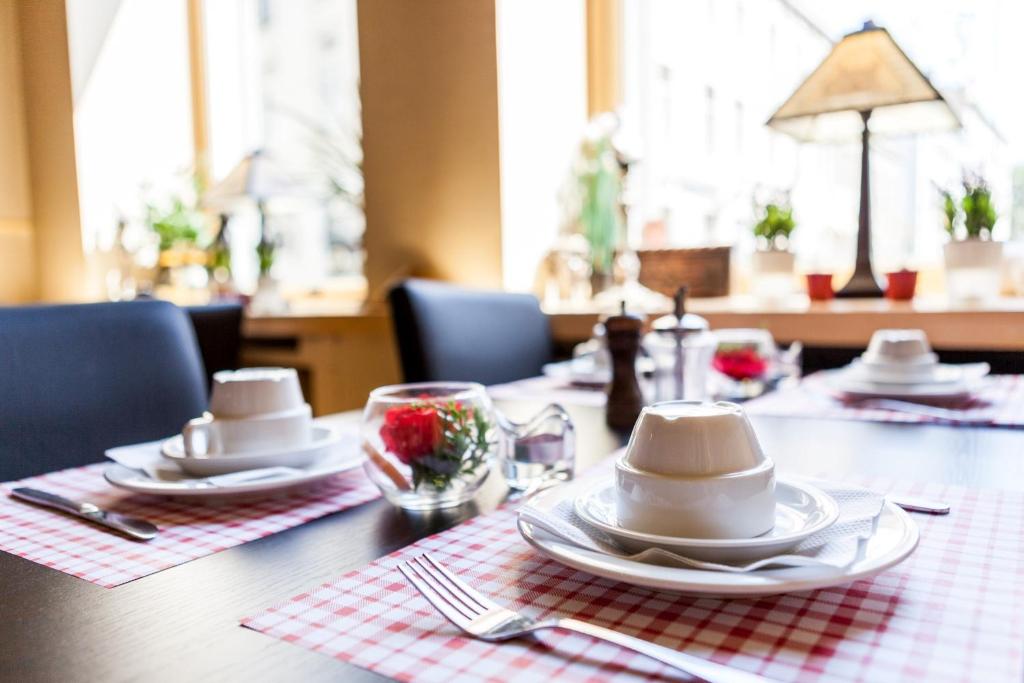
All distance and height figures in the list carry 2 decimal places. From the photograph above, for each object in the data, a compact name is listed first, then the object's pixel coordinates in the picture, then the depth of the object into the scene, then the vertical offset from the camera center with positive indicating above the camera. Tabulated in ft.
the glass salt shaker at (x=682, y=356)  4.20 -0.51
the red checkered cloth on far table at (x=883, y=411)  3.74 -0.75
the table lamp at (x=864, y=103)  6.38 +1.19
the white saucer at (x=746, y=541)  1.68 -0.59
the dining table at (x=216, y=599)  1.45 -0.69
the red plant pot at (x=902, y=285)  6.86 -0.26
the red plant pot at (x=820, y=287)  7.20 -0.27
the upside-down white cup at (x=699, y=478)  1.75 -0.46
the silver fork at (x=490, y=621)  1.35 -0.67
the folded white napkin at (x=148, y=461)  2.78 -0.64
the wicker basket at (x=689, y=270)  7.61 -0.09
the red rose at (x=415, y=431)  2.45 -0.48
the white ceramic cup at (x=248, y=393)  2.85 -0.41
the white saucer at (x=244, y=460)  2.71 -0.62
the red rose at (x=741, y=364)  4.93 -0.62
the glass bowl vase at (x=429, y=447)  2.46 -0.53
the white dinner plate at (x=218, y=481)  2.51 -0.65
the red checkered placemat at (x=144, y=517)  2.05 -0.70
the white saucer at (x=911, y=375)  4.32 -0.64
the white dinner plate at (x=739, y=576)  1.54 -0.60
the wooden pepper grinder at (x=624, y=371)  3.94 -0.52
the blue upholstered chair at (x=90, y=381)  3.72 -0.51
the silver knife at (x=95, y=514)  2.24 -0.68
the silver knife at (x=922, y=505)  2.24 -0.68
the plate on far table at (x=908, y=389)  4.14 -0.69
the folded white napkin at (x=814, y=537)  1.64 -0.59
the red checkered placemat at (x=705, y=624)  1.40 -0.68
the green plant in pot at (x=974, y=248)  6.31 +0.03
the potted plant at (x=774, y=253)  7.29 +0.04
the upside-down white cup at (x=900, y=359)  4.39 -0.56
